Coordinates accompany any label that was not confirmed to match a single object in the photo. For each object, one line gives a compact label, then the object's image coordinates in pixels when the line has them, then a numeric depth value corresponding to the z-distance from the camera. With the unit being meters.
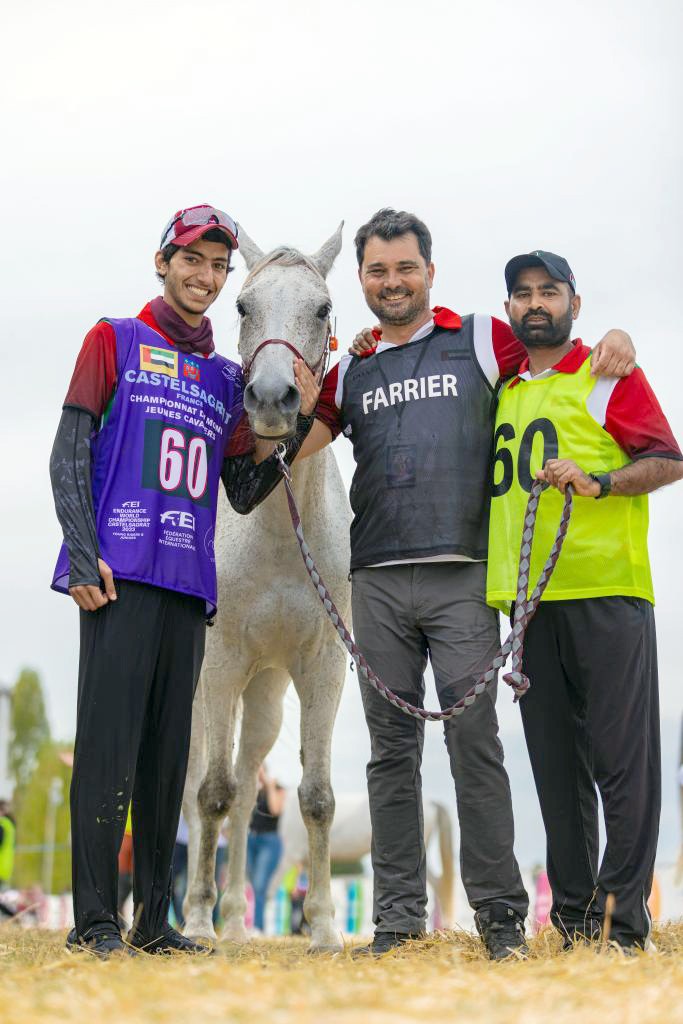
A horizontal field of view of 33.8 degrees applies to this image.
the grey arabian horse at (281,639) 5.38
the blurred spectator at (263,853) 11.31
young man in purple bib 3.86
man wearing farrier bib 4.04
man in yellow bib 3.93
